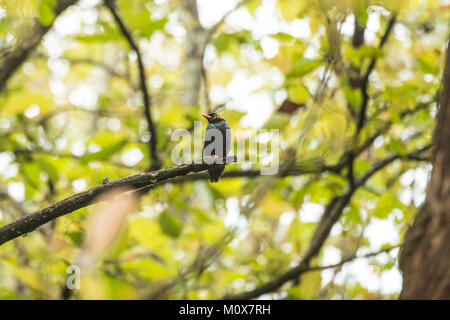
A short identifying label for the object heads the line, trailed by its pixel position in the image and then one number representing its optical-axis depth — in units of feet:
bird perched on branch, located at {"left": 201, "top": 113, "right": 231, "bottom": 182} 15.49
